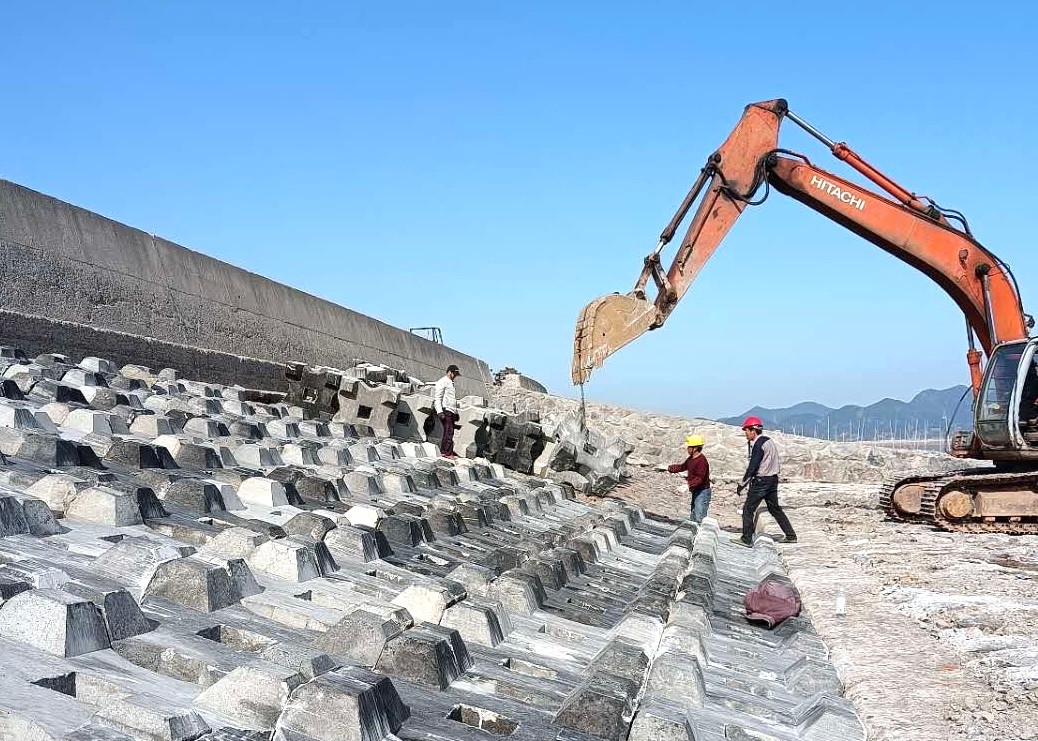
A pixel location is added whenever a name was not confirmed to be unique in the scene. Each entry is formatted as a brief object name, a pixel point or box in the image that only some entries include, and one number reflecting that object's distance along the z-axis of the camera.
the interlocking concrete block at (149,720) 2.04
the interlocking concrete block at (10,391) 5.55
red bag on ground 5.16
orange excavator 11.73
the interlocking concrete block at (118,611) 2.54
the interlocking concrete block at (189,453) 5.27
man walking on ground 9.99
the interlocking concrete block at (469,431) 11.74
